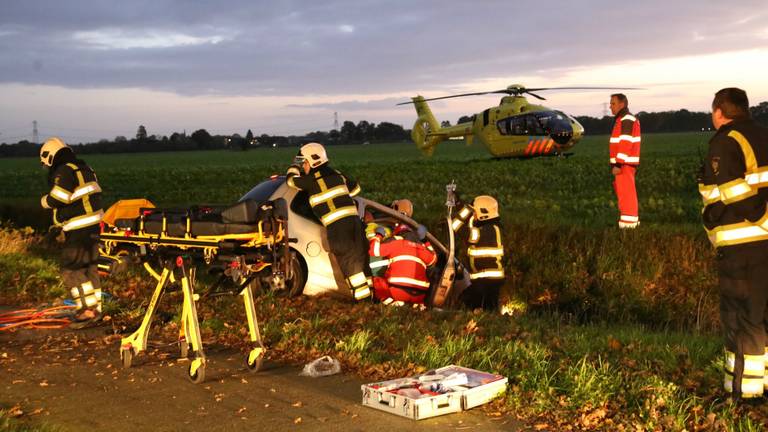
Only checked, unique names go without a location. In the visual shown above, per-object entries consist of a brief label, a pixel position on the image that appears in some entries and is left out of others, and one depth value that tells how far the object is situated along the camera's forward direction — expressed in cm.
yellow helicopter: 3284
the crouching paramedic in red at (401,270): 998
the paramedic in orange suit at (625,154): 1289
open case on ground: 544
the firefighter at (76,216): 898
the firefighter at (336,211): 927
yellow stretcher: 665
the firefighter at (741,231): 543
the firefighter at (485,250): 1038
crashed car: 970
